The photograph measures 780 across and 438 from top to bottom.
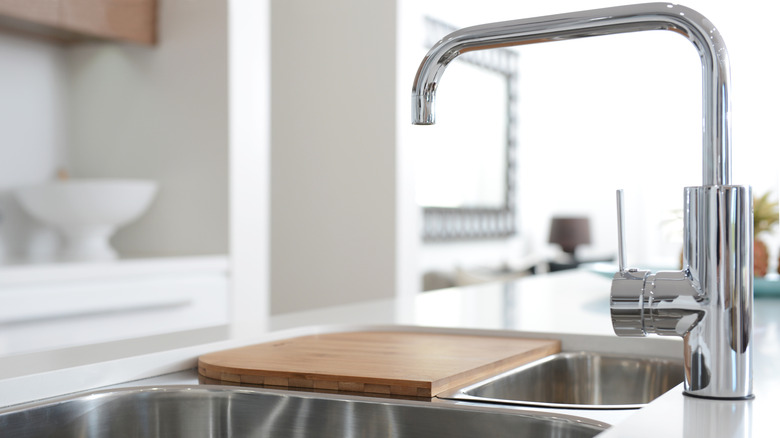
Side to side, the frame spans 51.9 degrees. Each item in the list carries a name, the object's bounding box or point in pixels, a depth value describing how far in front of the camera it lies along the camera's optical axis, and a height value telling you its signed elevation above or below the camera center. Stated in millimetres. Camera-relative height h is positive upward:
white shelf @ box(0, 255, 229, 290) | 2129 -167
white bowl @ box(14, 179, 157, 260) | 2539 +17
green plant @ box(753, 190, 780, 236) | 1861 -18
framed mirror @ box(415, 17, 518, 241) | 5055 +395
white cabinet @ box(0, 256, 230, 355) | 2146 -262
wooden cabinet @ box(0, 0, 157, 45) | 2492 +649
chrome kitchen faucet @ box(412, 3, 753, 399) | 636 -52
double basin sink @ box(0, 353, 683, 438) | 703 -191
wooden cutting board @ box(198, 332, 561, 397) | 792 -168
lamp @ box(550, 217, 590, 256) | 5957 -172
